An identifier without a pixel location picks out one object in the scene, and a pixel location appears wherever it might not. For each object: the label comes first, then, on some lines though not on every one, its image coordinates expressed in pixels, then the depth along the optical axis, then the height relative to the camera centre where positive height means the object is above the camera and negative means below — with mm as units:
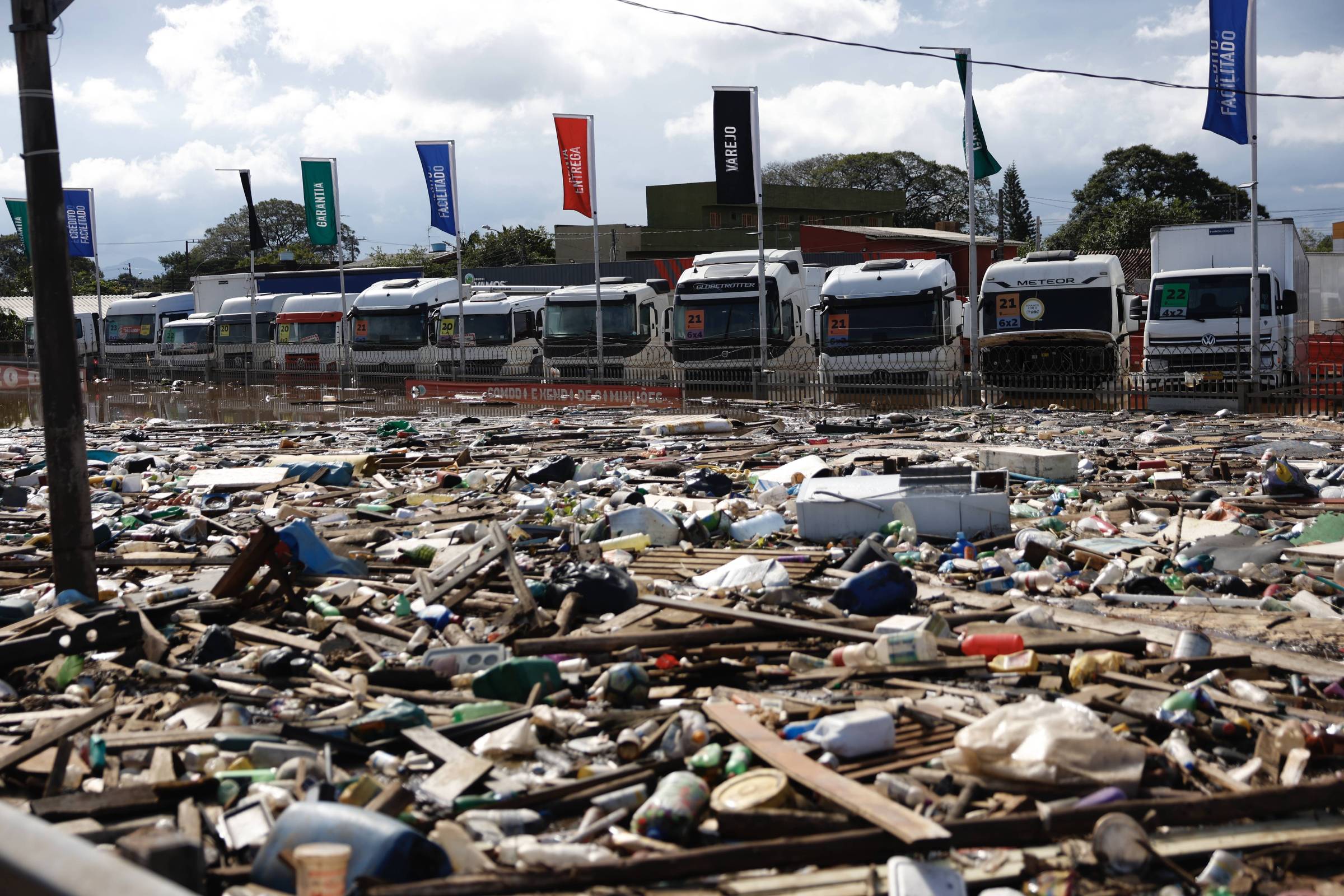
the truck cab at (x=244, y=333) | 40719 +1663
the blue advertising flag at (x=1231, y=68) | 20484 +4852
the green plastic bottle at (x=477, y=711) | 4457 -1307
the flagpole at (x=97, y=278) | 41625 +4116
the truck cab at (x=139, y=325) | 46094 +2314
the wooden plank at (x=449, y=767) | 3781 -1331
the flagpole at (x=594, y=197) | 29906 +4540
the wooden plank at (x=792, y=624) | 5277 -1223
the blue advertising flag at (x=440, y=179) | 33781 +5588
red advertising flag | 31000 +5473
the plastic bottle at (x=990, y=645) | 5102 -1289
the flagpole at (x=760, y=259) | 26625 +2298
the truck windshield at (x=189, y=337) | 43062 +1628
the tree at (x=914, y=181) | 89250 +13583
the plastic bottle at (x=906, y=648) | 4930 -1247
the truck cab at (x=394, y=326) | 34000 +1378
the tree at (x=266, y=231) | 111500 +14229
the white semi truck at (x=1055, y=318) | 23516 +609
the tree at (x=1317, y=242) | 83188 +7493
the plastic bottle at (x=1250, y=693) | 4465 -1370
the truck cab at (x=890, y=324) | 24938 +656
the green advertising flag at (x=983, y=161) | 25500 +4154
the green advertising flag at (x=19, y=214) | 41156 +6236
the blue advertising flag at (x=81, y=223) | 40781 +5730
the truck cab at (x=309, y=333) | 37688 +1436
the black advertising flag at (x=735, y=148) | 27172 +4962
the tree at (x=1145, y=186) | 75562 +10658
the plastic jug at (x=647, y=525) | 8047 -1114
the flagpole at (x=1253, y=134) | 20594 +3736
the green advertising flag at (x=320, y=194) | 37406 +5830
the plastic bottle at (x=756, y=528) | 8180 -1185
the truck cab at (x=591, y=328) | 29812 +979
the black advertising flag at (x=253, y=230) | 41469 +5340
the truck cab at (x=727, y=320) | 27156 +955
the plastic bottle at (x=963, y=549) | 7527 -1281
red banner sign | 25922 -636
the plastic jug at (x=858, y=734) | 3947 -1285
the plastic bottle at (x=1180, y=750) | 3861 -1368
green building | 68438 +8924
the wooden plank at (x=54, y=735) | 3996 -1252
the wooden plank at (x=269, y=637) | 5488 -1247
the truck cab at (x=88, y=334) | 47875 +2080
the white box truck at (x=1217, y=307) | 21812 +663
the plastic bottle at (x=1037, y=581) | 6578 -1315
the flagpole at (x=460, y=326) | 31391 +1201
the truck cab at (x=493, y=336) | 32781 +967
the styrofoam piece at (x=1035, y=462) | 10742 -1048
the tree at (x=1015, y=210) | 93938 +11313
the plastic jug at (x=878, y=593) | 5953 -1220
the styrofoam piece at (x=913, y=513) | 8008 -1091
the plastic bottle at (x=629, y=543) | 7816 -1198
